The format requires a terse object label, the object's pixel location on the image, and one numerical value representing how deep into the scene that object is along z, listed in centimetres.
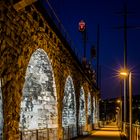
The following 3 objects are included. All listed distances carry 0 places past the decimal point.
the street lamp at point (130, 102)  1606
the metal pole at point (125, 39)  3003
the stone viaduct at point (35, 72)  854
